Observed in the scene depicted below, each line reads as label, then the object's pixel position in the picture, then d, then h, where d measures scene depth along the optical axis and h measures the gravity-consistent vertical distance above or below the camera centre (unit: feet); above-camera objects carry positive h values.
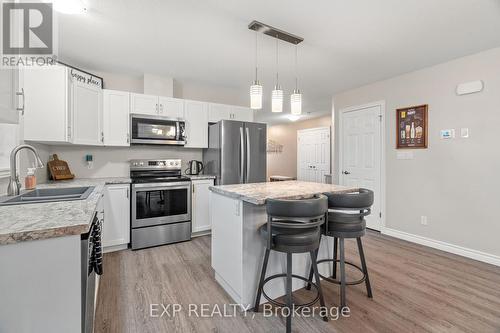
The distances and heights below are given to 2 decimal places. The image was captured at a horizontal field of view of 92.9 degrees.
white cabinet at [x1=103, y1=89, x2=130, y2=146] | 10.69 +2.19
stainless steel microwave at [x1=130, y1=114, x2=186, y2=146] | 11.12 +1.71
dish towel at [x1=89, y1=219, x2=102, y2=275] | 4.15 -1.62
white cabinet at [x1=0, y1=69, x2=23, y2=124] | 5.92 +1.88
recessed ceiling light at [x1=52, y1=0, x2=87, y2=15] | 6.35 +4.37
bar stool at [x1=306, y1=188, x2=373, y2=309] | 6.23 -1.42
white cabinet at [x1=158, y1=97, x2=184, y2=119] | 11.89 +2.97
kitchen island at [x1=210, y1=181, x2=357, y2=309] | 6.16 -2.10
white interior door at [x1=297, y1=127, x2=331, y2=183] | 22.63 +1.17
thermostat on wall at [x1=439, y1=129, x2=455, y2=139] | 10.36 +1.41
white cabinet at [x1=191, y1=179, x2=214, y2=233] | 11.71 -2.01
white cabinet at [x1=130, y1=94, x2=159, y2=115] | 11.20 +2.95
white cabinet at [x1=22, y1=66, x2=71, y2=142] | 7.98 +2.11
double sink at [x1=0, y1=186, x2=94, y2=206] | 5.21 -0.80
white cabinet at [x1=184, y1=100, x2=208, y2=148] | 12.57 +2.25
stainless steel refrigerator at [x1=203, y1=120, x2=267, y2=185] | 11.95 +0.69
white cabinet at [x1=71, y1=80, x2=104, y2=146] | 9.33 +2.13
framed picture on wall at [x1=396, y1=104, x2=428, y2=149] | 11.29 +1.89
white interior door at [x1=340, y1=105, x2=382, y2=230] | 13.19 +0.82
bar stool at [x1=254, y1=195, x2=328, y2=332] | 5.22 -1.52
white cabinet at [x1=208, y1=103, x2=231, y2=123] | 13.15 +3.02
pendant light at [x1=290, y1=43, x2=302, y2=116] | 7.69 +2.03
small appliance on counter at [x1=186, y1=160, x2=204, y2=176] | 13.24 -0.15
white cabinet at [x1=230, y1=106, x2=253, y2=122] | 13.93 +3.11
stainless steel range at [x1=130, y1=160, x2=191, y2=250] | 10.30 -1.82
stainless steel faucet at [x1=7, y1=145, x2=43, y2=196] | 5.63 -0.19
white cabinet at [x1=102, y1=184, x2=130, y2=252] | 9.76 -2.12
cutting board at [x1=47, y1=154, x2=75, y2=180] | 9.62 -0.16
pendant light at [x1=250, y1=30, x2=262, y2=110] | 7.19 +2.14
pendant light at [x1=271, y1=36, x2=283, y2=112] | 7.46 +2.09
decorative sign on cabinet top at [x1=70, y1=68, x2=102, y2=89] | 9.40 +3.73
